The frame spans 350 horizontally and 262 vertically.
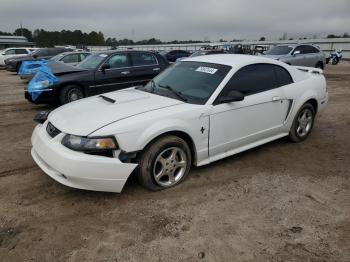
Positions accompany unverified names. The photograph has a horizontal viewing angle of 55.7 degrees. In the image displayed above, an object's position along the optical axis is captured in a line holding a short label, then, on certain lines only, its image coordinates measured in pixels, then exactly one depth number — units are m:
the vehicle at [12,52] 24.21
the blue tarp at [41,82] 8.15
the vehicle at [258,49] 28.55
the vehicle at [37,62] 13.04
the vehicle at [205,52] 23.70
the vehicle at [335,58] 27.31
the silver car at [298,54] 15.23
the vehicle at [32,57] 19.81
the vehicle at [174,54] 24.81
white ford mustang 3.49
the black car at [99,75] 8.26
